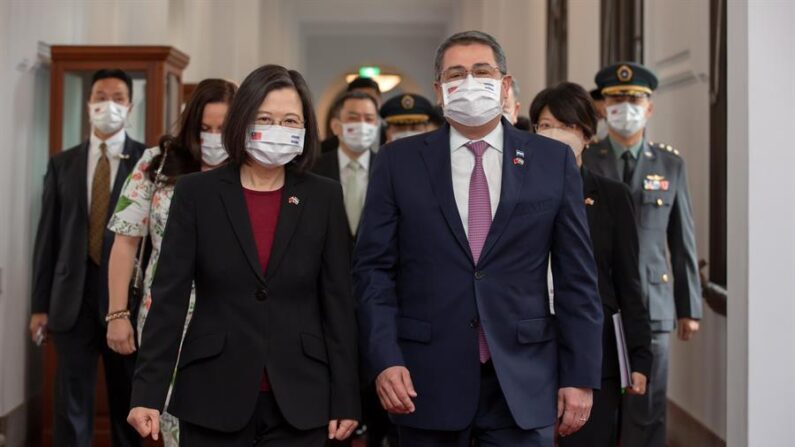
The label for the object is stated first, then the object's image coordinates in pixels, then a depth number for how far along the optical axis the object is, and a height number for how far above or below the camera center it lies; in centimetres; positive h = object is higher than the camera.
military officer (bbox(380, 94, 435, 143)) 588 +60
